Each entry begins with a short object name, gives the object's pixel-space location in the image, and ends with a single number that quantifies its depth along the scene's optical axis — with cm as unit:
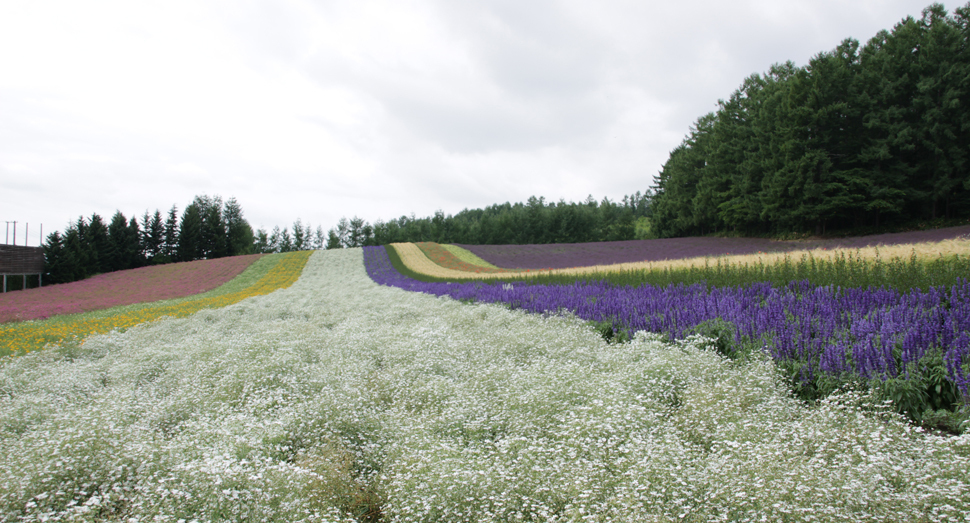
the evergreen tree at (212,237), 5991
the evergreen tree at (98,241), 4562
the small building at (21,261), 3284
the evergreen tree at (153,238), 5512
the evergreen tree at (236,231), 6506
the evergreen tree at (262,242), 9006
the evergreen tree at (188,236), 5600
